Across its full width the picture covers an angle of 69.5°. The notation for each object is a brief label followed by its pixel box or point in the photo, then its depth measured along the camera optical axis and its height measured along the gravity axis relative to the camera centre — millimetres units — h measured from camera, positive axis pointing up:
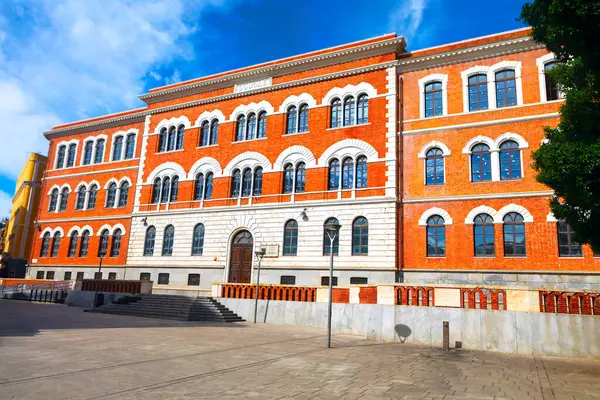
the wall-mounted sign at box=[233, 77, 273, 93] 28127 +13177
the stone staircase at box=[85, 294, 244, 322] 20125 -1174
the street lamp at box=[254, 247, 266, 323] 19891 -455
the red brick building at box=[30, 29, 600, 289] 20891 +6651
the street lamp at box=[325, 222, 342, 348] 12631 +883
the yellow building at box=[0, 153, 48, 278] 40781 +5339
